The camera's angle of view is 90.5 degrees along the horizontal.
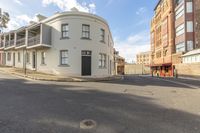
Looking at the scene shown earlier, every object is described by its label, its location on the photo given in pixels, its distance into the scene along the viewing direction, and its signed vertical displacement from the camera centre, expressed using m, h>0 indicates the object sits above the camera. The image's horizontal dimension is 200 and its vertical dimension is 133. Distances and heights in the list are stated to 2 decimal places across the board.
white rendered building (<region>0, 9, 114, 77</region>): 11.76 +2.89
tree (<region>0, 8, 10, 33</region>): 28.06 +13.92
